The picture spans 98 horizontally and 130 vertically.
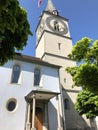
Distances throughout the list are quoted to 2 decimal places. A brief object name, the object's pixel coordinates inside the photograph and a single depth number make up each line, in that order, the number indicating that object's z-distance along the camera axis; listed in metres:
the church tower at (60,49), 13.91
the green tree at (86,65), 6.28
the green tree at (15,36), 3.98
